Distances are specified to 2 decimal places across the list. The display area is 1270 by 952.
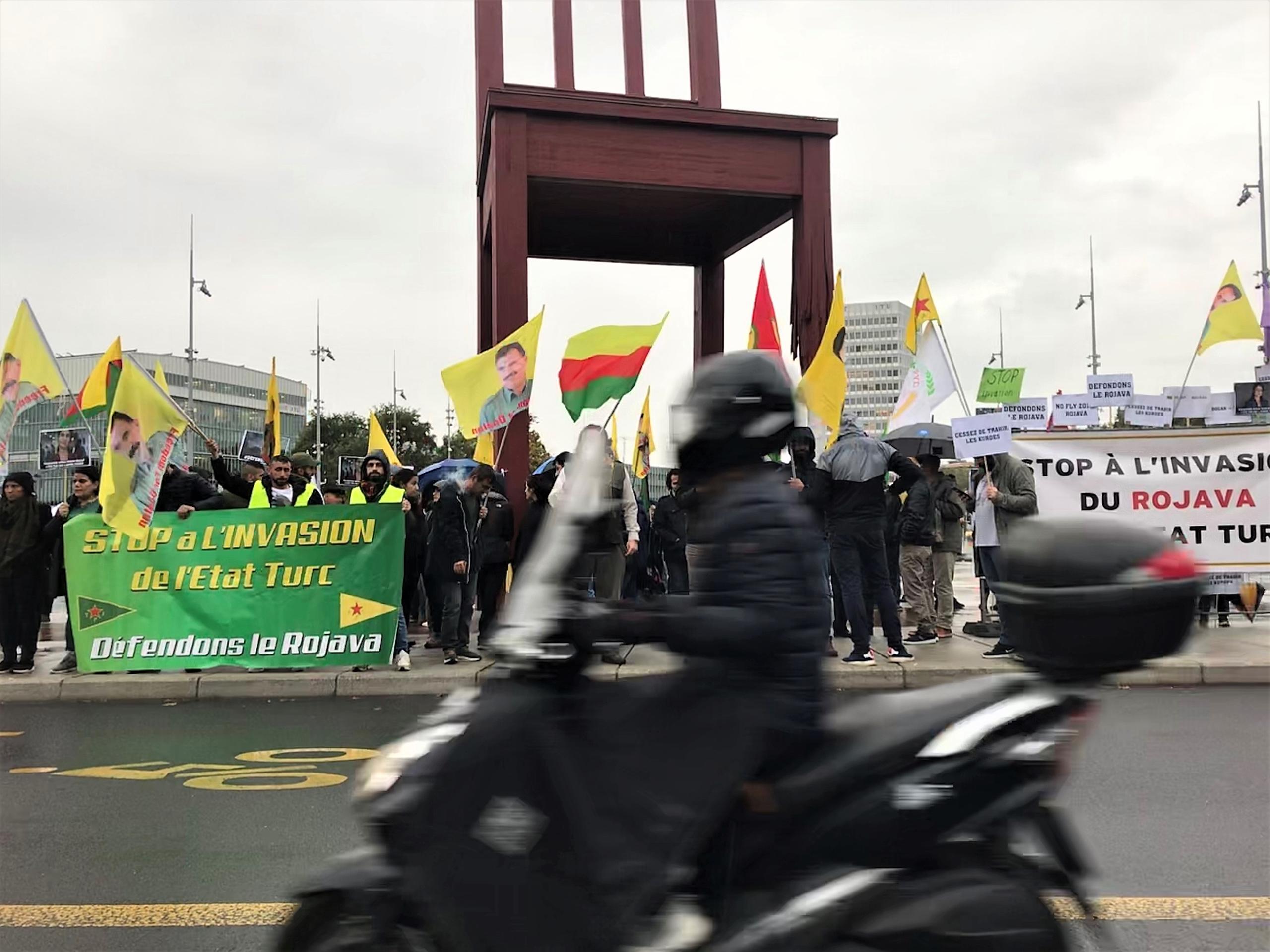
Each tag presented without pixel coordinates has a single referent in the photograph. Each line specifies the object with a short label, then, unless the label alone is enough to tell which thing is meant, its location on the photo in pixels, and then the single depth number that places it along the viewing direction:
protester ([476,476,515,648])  9.56
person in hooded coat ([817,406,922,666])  8.24
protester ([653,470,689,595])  12.71
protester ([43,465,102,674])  9.10
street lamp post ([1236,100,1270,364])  20.86
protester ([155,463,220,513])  9.04
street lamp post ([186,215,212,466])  39.91
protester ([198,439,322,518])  9.95
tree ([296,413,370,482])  73.00
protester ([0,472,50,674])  8.78
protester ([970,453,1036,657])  8.86
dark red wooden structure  10.91
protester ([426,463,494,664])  9.12
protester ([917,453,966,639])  9.98
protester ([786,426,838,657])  8.23
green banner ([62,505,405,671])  8.52
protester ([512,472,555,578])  9.27
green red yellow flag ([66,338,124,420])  9.58
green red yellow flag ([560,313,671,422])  9.63
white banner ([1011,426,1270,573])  9.75
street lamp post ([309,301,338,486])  57.25
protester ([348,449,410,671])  9.52
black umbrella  11.48
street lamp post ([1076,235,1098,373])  41.31
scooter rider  2.22
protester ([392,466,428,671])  9.85
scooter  2.11
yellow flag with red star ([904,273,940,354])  10.32
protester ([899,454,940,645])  9.72
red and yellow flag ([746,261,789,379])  10.71
